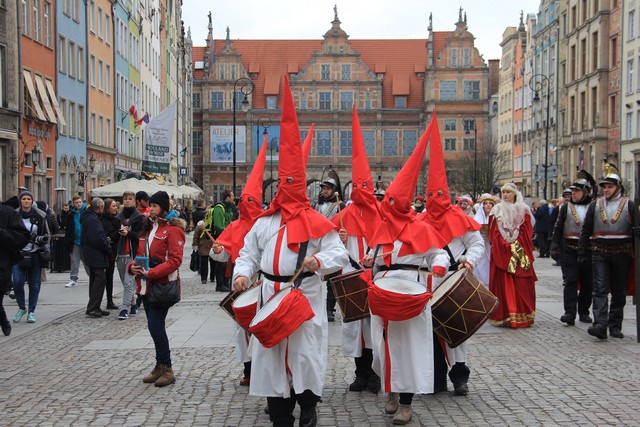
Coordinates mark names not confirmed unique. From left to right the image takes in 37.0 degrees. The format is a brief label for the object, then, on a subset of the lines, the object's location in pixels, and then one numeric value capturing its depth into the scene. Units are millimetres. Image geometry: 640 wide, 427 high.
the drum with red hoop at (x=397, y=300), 6989
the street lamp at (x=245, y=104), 39250
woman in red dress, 12852
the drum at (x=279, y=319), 6539
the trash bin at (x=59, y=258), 22966
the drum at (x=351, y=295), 8453
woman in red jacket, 8797
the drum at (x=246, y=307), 6960
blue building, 38438
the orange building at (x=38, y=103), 33094
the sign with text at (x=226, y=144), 79875
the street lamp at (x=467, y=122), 83938
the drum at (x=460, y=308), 7766
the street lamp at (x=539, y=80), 65575
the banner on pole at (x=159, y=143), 28547
